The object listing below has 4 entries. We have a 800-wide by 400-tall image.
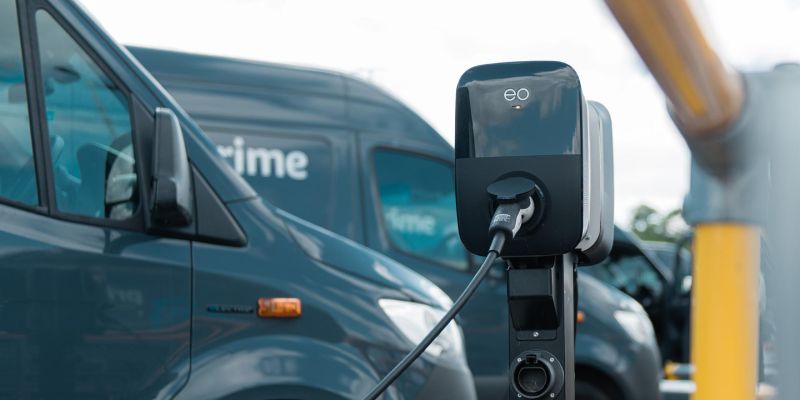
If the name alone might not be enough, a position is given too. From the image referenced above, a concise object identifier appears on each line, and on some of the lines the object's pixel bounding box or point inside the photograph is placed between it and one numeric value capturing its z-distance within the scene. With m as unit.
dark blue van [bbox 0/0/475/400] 3.22
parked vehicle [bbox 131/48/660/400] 6.35
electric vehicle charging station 2.26
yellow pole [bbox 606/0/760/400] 2.50
